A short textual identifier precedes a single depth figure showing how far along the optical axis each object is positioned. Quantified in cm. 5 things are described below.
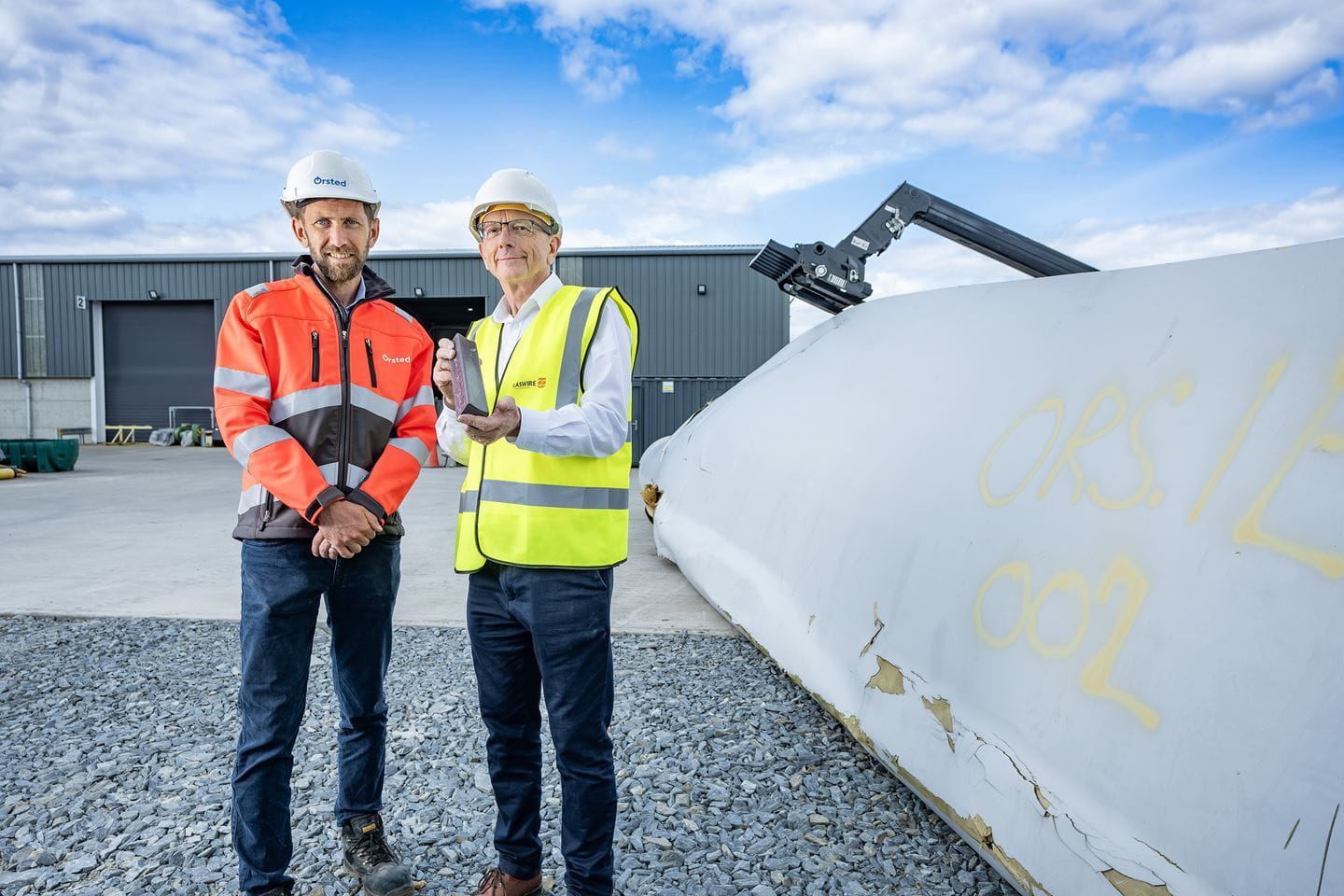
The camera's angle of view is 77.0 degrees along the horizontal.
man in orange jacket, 220
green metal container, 1463
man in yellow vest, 214
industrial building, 2280
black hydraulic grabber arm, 766
